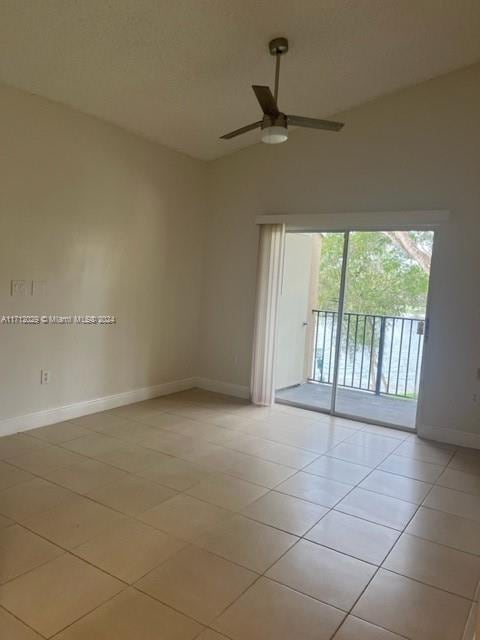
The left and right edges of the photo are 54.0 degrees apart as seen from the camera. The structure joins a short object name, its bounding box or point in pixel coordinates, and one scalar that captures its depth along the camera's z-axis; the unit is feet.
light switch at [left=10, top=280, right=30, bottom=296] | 12.65
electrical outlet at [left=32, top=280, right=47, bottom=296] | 13.16
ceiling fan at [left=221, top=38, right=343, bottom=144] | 10.21
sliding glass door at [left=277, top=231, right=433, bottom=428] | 15.57
